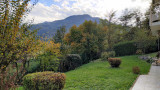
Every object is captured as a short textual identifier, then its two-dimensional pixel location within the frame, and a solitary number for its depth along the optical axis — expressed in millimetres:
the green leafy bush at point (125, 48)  20469
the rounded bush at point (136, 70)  8355
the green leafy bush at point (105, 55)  16391
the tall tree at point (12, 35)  3297
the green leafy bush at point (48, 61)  8992
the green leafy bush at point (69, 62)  11506
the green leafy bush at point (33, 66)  8920
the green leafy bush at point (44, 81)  3680
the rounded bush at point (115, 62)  10552
